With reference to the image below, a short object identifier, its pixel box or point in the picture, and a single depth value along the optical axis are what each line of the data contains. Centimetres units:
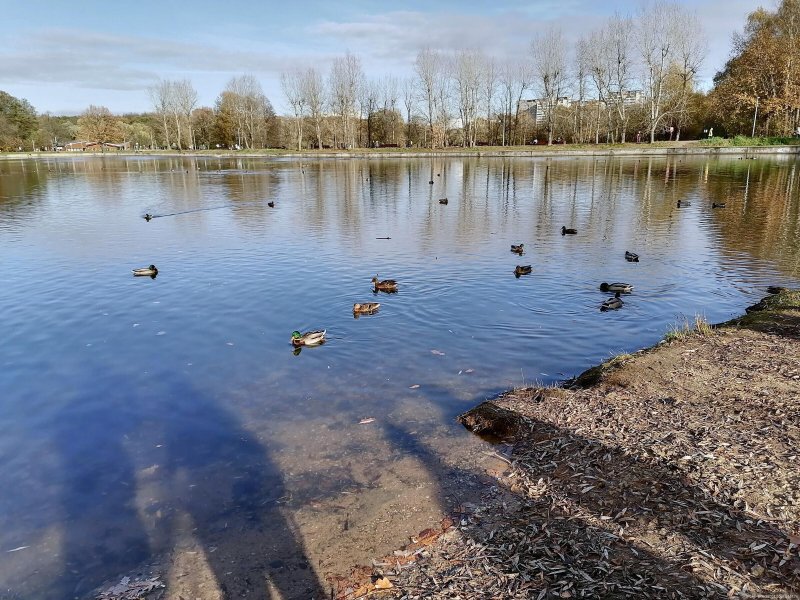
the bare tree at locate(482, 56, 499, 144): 10231
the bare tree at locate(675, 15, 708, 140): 8288
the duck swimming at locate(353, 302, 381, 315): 1282
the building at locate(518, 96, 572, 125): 10212
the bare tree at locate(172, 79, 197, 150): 12350
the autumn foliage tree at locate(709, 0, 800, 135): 7250
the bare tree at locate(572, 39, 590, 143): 9288
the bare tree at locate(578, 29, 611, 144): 9119
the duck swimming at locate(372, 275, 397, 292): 1437
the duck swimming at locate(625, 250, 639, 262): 1730
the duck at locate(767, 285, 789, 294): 1356
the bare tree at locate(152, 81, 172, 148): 12400
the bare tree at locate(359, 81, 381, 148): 11314
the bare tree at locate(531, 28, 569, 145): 9618
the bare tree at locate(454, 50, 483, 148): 10084
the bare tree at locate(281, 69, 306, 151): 10928
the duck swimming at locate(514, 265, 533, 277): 1593
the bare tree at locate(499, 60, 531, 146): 10206
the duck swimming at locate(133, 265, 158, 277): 1623
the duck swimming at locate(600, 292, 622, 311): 1284
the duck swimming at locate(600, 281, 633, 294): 1375
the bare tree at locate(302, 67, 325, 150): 10612
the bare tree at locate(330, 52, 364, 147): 10638
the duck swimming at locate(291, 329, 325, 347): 1074
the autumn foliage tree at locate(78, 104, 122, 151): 13212
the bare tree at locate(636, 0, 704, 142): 8281
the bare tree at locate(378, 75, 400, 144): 11906
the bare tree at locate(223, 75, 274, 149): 11638
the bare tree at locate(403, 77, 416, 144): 11413
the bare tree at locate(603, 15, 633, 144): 8862
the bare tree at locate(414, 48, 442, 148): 10402
